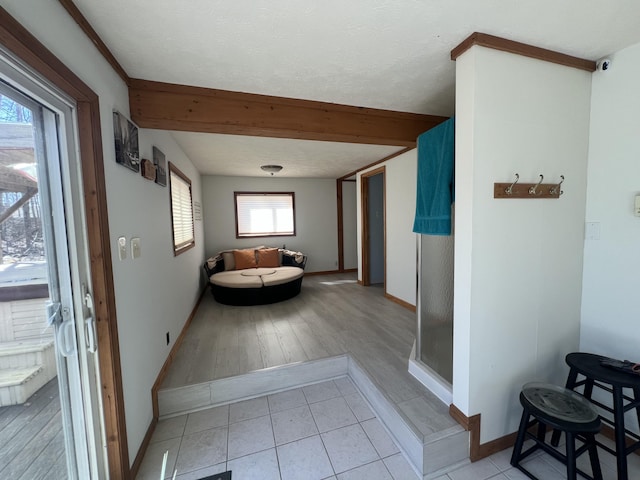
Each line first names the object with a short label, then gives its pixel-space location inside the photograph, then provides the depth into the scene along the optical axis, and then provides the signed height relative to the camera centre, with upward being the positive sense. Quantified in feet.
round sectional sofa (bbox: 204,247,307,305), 13.08 -2.86
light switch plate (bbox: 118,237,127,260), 5.01 -0.42
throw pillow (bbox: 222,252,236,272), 16.39 -2.36
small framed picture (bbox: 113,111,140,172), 5.05 +1.76
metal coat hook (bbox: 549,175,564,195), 5.27 +0.53
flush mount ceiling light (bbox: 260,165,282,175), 14.06 +3.00
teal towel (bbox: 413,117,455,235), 5.49 +0.87
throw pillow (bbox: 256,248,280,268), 16.79 -2.30
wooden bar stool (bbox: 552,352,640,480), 4.32 -3.07
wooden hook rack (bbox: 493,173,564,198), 4.89 +0.53
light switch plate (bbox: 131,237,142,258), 5.60 -0.48
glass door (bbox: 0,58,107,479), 3.05 -0.95
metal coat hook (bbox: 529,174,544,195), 5.08 +0.54
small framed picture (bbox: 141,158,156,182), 6.35 +1.41
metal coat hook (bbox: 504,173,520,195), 4.91 +0.51
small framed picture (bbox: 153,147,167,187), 7.39 +1.78
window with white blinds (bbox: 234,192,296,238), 18.49 +0.63
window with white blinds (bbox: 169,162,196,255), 9.48 +0.59
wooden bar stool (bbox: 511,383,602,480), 4.15 -3.33
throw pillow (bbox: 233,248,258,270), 16.51 -2.28
